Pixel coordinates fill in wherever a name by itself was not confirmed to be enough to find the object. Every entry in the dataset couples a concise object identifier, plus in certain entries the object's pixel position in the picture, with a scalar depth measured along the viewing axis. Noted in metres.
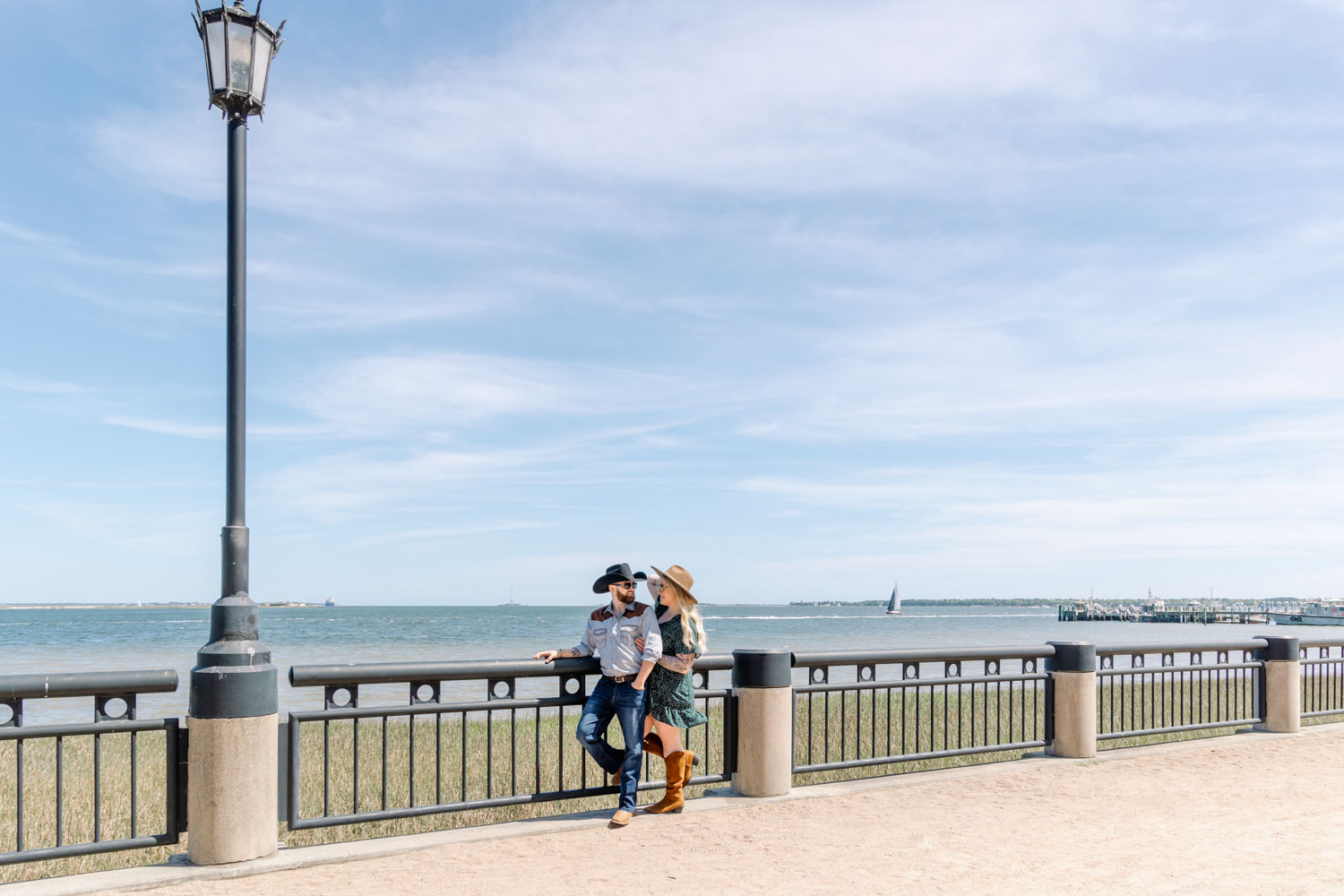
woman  7.61
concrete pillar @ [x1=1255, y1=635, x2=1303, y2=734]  12.55
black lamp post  6.27
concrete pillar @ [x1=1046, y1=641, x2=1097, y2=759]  10.38
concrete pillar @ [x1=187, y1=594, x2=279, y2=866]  6.18
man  7.48
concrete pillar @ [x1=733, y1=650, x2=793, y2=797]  8.30
